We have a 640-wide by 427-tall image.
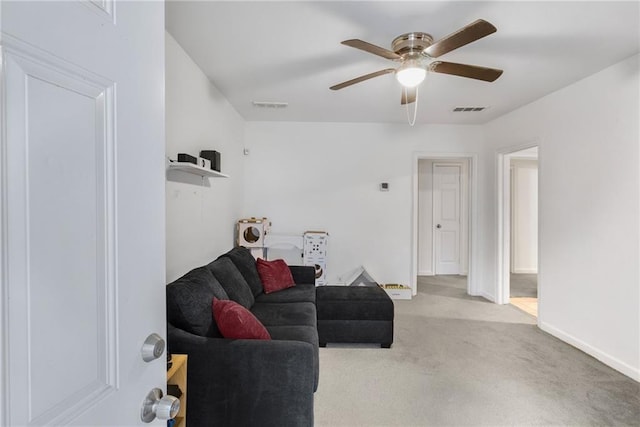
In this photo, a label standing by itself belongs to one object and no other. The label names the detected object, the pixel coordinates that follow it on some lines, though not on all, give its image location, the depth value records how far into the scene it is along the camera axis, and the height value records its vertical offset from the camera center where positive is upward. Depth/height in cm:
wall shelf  236 +32
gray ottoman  310 -102
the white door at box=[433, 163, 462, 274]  641 -11
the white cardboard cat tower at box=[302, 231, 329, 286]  465 -56
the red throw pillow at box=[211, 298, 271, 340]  185 -64
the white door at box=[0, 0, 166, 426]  43 +0
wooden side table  145 -75
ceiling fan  203 +97
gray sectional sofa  166 -84
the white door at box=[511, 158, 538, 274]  630 -11
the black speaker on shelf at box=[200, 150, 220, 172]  298 +48
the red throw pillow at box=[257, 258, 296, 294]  336 -67
